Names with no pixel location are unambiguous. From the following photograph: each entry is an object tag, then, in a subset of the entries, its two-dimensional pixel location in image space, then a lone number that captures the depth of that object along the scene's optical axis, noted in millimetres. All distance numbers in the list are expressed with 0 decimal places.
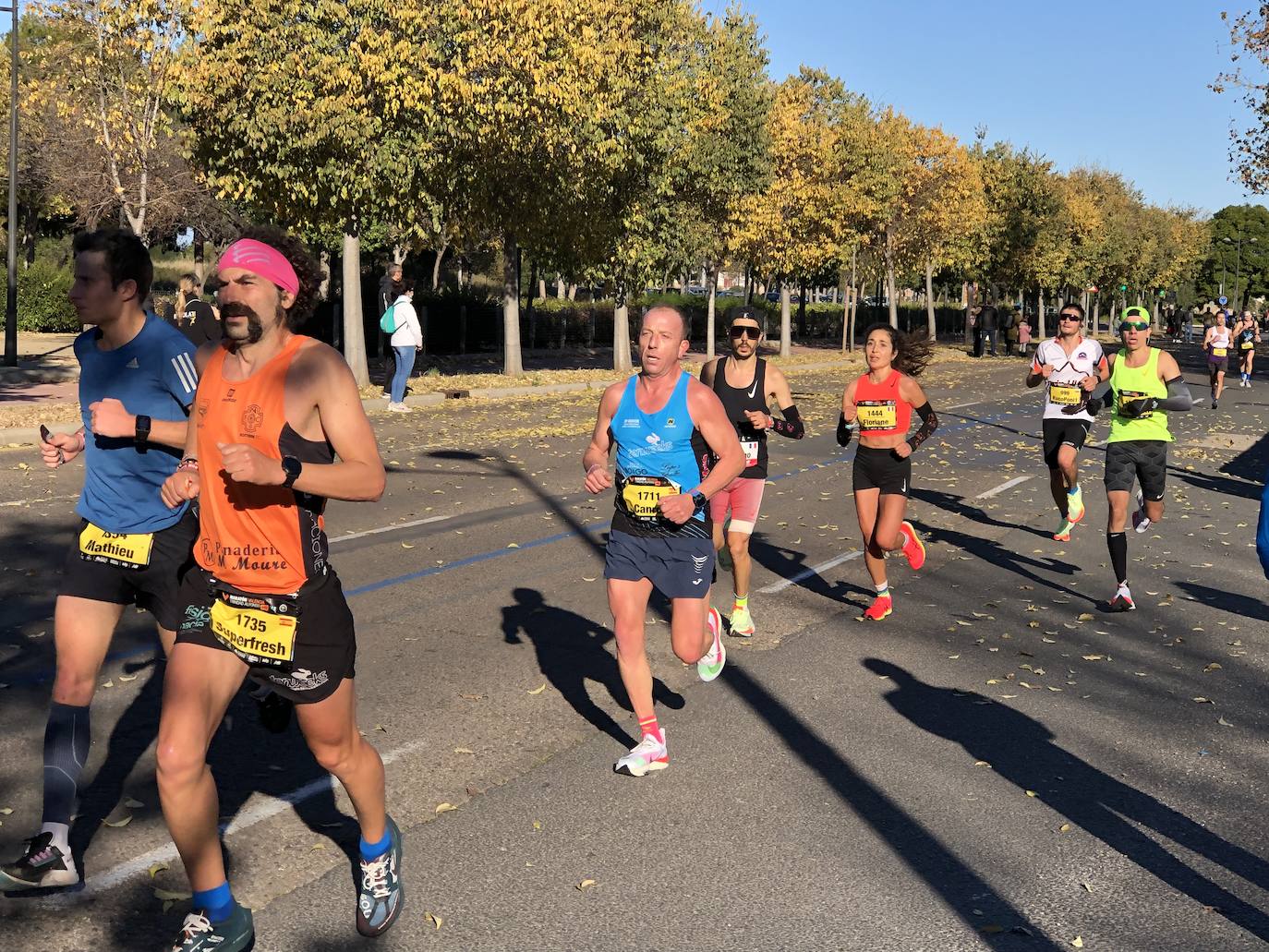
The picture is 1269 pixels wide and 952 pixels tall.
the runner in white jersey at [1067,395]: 10945
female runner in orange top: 8164
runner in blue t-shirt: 4094
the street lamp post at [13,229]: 21922
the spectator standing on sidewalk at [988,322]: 50656
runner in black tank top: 7598
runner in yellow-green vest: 9219
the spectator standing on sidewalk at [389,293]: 21531
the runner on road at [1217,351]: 28875
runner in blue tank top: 5285
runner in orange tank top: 3482
